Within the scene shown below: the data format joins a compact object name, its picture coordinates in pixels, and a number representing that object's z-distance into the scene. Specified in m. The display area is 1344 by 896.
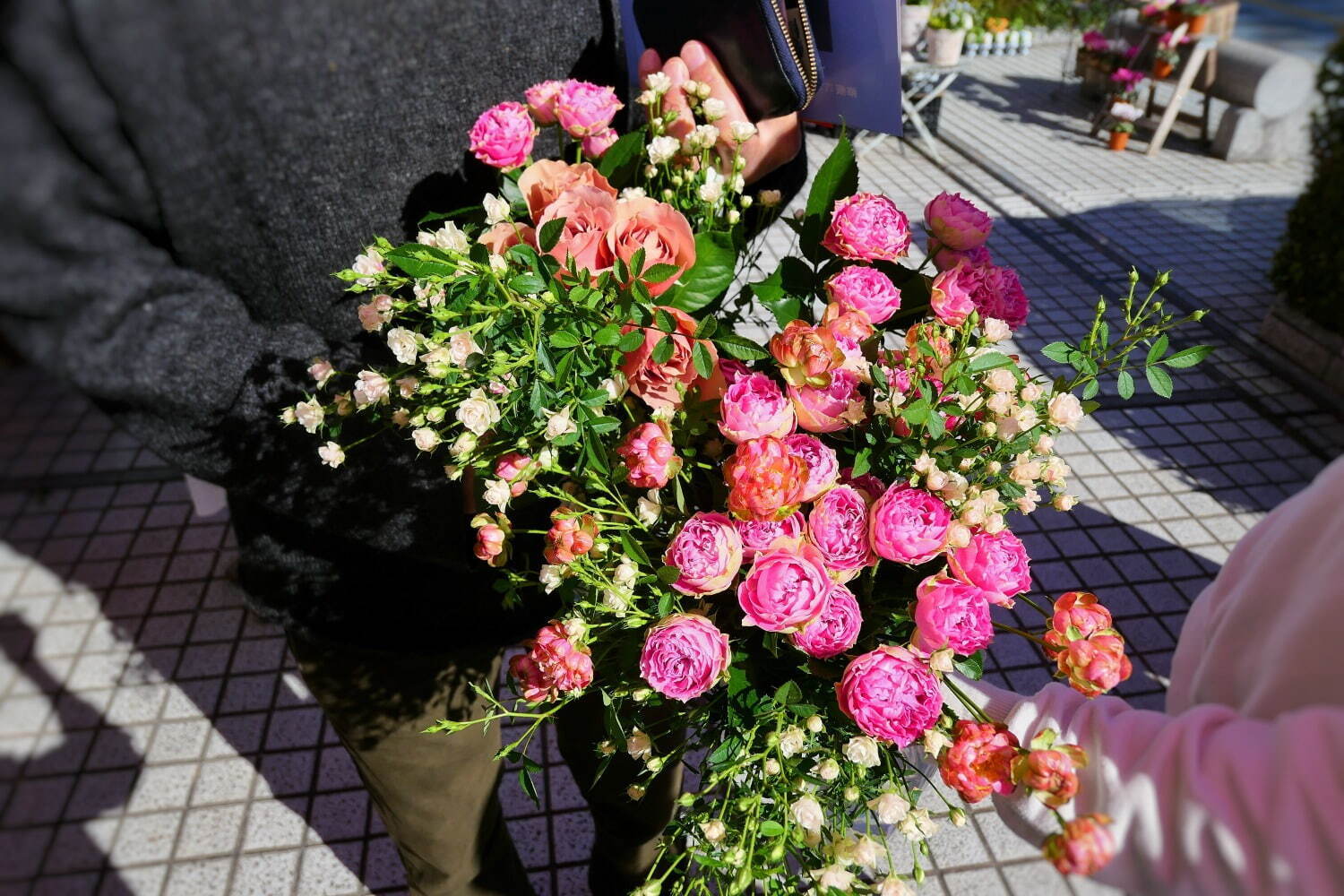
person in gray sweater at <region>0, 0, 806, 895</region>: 0.96
